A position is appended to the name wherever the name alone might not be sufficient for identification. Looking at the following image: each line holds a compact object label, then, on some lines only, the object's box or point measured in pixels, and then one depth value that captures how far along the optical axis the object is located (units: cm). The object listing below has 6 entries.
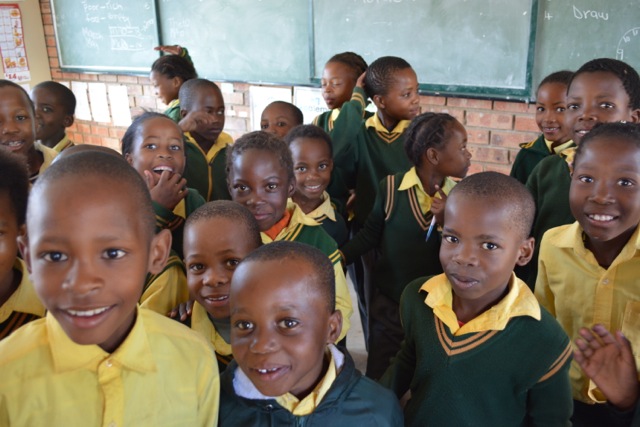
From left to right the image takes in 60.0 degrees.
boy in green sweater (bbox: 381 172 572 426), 126
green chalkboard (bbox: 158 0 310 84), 414
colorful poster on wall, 516
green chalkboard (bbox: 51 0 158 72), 486
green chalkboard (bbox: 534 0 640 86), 280
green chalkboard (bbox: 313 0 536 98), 315
